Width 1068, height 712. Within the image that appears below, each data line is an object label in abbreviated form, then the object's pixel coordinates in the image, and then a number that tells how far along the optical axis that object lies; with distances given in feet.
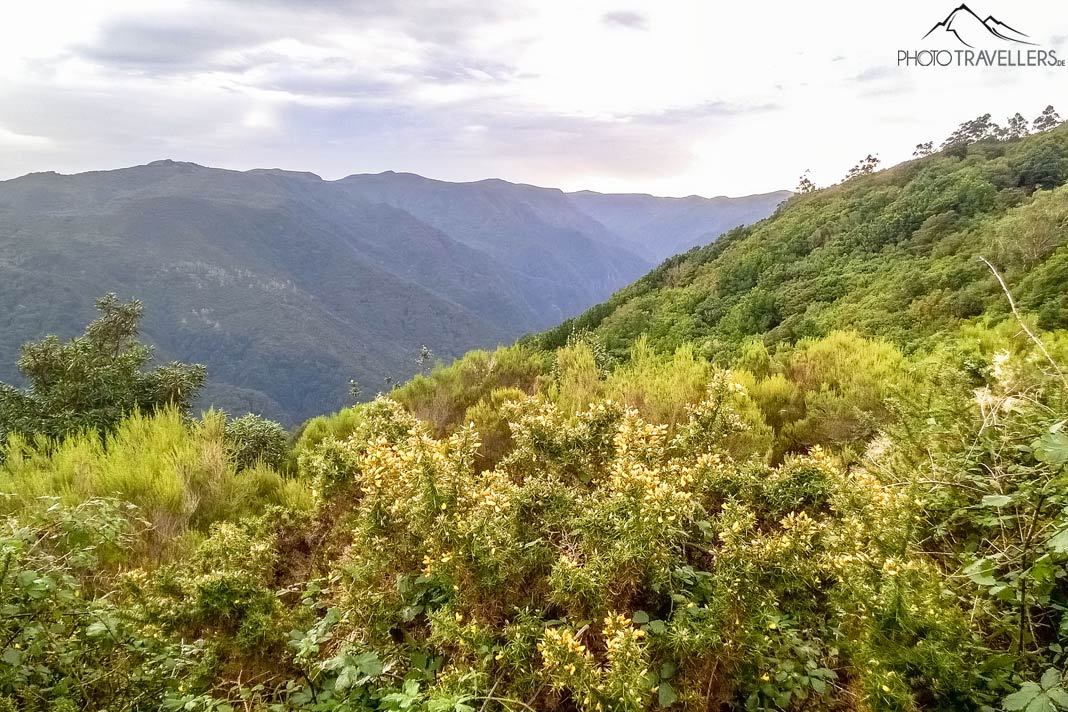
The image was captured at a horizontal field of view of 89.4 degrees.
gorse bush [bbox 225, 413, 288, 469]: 23.48
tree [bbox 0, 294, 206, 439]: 29.53
